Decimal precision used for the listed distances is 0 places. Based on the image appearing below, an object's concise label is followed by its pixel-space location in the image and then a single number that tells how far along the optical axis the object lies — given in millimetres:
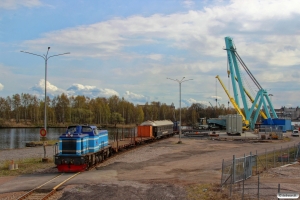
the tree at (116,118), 147250
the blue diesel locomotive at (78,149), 23391
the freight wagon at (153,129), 52406
